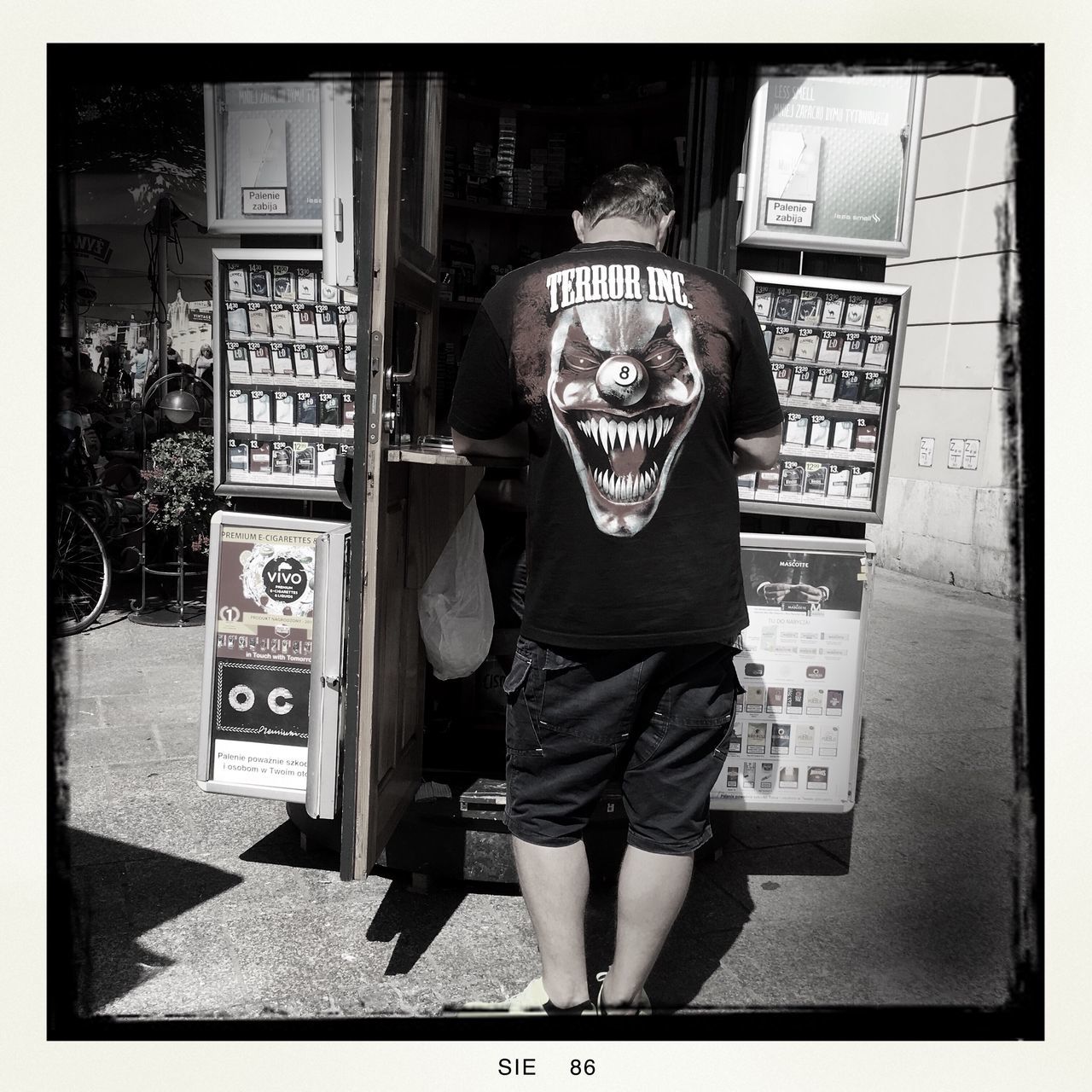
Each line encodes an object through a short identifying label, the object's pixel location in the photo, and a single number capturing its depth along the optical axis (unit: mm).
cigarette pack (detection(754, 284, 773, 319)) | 3193
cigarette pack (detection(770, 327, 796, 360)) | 3238
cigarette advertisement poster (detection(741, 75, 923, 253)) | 3037
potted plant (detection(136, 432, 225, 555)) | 6270
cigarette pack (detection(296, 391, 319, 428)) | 3438
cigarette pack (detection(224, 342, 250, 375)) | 3400
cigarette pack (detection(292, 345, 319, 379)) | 3393
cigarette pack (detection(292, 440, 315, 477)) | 3438
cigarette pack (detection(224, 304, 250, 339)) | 3350
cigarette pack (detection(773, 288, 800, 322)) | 3207
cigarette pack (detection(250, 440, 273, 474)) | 3455
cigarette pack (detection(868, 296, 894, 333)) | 3230
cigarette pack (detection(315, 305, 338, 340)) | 3355
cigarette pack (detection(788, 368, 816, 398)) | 3273
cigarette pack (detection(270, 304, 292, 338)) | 3346
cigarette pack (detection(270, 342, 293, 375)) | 3395
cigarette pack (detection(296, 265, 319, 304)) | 3309
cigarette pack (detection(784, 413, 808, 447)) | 3305
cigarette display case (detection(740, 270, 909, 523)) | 3219
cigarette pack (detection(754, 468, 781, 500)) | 3328
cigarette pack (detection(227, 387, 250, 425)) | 3447
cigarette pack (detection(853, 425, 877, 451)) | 3320
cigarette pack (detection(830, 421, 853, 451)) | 3320
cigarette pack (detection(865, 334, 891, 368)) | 3260
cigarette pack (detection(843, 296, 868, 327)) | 3223
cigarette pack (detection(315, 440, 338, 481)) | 3432
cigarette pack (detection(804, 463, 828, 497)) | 3332
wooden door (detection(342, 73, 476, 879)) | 2523
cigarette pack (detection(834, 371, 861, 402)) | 3283
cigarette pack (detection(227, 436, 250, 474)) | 3465
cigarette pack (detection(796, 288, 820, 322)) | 3211
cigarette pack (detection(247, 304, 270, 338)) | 3346
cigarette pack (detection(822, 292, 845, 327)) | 3221
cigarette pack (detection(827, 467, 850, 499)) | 3336
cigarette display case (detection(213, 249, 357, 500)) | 3322
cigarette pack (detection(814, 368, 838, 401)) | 3275
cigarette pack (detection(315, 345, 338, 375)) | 3399
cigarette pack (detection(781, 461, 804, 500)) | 3330
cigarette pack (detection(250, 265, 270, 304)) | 3312
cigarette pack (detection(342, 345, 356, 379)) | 3354
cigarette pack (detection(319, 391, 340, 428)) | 3445
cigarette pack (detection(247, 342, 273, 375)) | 3400
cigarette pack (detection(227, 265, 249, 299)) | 3309
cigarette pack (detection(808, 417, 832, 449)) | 3316
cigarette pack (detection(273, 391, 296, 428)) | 3441
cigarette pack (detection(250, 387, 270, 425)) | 3445
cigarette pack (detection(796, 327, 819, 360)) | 3244
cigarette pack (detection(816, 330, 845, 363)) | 3252
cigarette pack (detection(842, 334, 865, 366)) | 3254
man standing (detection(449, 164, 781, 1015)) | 2262
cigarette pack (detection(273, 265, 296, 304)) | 3309
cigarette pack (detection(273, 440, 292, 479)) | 3447
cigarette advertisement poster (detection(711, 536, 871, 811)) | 3225
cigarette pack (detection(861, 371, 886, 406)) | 3289
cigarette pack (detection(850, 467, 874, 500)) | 3334
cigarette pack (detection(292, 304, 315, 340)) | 3346
